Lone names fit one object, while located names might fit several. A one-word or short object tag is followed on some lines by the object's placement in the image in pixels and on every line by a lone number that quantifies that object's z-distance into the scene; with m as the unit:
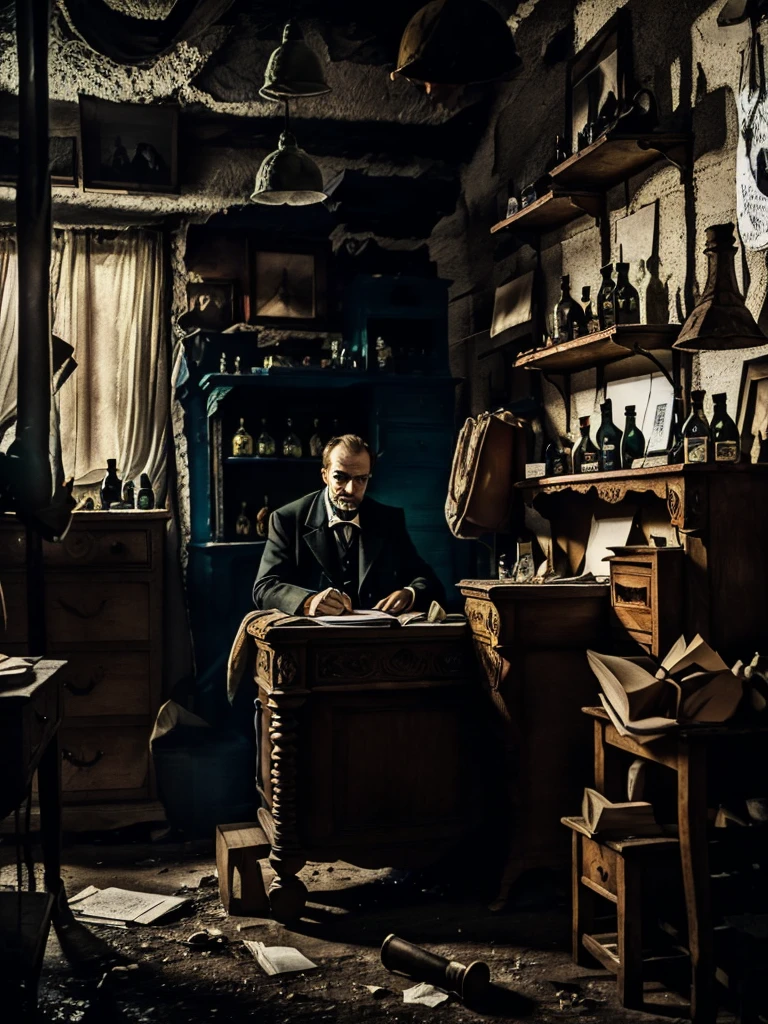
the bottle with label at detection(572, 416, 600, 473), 4.17
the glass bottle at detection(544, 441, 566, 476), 4.49
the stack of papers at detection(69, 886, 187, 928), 3.70
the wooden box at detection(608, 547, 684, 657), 3.41
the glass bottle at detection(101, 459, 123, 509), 5.64
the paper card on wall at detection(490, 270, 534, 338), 5.22
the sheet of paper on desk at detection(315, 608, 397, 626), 3.86
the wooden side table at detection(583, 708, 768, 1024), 2.79
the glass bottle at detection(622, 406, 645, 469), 4.05
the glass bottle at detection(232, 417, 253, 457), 5.74
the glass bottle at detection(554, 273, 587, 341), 4.32
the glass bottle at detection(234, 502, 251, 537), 5.82
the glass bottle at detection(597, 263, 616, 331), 4.11
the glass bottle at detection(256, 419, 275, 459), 5.78
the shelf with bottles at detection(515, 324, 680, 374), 3.89
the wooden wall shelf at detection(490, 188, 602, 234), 4.51
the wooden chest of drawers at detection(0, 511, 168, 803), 5.06
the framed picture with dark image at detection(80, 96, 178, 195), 5.77
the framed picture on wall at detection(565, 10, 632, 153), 4.10
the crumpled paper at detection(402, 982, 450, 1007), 2.98
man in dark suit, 4.59
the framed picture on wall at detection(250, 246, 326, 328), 6.09
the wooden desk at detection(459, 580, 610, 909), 3.75
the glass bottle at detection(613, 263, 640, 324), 4.07
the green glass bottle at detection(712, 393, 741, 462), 3.37
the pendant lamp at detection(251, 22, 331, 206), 4.33
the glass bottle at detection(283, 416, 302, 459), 5.83
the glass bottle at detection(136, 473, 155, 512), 5.69
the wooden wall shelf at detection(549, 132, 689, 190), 3.88
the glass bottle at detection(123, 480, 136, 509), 5.71
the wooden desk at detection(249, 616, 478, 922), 3.72
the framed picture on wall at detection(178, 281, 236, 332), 6.05
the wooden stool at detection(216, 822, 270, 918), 3.76
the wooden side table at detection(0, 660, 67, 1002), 2.34
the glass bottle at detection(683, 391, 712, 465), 3.38
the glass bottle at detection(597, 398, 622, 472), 4.04
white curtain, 5.98
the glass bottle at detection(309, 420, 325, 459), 5.92
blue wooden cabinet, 5.71
